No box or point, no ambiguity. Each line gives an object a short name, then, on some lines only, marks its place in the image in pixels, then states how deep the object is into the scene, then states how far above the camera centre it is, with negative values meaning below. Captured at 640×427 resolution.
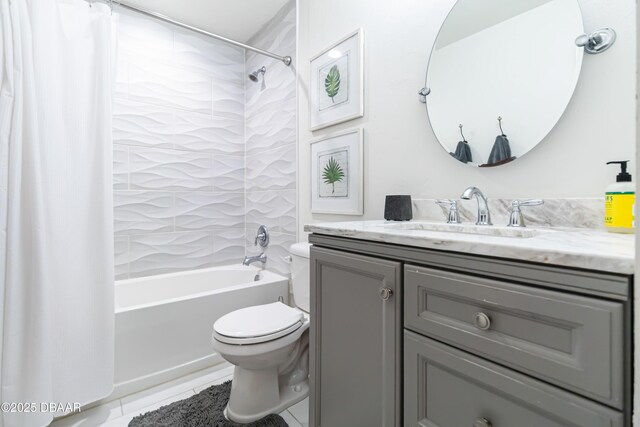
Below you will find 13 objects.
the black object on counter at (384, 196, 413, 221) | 1.28 +0.01
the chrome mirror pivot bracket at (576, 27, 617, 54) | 0.85 +0.50
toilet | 1.29 -0.66
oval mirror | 0.94 +0.49
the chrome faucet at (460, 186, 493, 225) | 1.06 +0.00
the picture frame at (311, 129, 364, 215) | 1.60 +0.22
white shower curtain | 1.18 +0.03
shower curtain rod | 1.65 +1.13
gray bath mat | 1.35 -0.95
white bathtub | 1.58 -0.64
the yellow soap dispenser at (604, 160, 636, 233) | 0.76 +0.02
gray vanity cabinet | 0.48 -0.27
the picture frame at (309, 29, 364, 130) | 1.58 +0.74
